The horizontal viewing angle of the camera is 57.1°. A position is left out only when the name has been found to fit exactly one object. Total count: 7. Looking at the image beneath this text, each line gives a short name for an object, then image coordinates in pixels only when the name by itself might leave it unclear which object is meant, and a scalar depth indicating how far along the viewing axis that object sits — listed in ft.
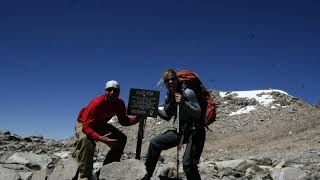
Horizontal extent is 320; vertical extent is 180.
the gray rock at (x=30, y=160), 24.48
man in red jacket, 19.47
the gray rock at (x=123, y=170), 18.63
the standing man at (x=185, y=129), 16.59
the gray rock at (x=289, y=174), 21.72
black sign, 21.00
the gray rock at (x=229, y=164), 25.73
